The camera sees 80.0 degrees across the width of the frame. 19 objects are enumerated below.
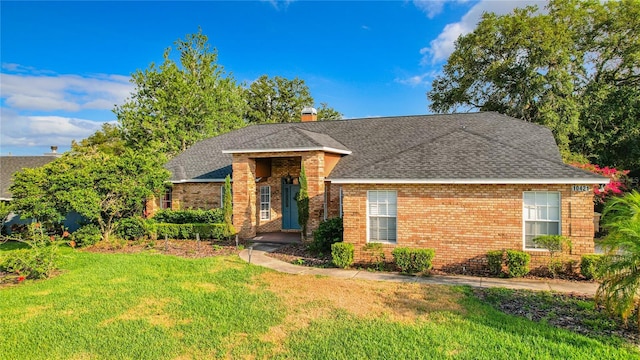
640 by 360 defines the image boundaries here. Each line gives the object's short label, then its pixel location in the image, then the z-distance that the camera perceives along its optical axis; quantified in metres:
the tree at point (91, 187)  15.11
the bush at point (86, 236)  16.38
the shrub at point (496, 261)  10.75
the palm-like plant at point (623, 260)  6.49
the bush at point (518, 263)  10.44
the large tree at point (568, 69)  24.08
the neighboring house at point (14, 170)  20.27
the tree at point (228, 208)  17.16
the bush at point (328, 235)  14.00
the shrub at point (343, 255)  11.96
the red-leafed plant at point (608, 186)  16.67
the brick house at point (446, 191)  10.70
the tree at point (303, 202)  15.68
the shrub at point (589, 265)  9.91
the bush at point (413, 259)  11.10
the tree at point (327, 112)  52.91
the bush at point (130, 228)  17.59
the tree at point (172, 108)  33.84
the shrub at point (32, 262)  10.99
